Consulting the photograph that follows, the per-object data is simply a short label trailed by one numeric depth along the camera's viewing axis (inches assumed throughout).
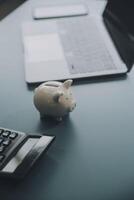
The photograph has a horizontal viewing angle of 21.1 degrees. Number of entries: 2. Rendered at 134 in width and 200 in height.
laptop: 33.1
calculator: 22.5
